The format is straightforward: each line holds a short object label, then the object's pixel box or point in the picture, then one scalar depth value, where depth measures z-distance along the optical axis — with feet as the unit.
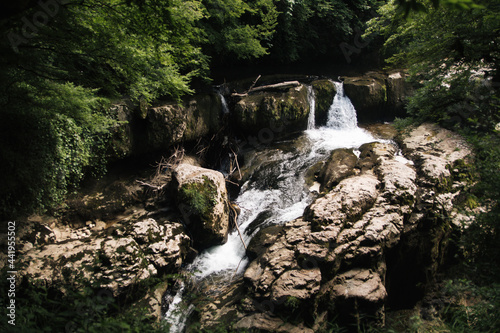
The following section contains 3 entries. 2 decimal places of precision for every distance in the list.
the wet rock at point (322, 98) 36.45
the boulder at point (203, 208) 20.44
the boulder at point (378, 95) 37.96
